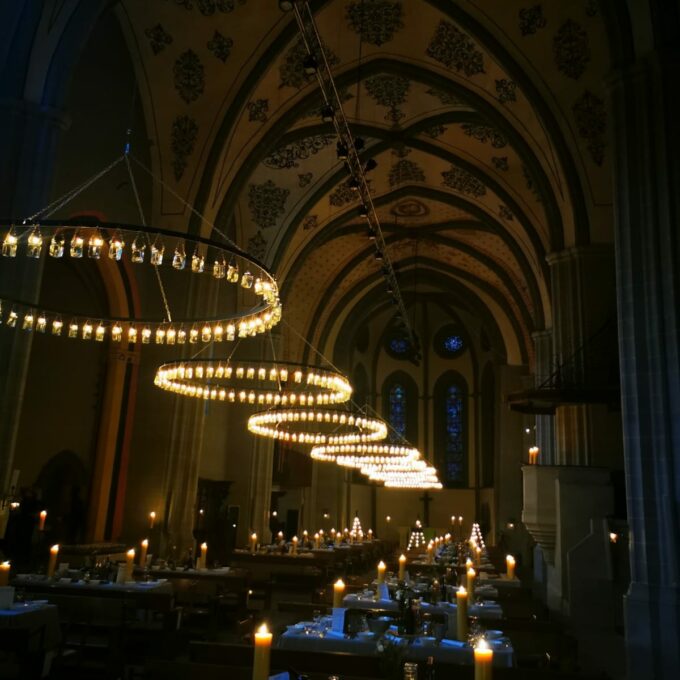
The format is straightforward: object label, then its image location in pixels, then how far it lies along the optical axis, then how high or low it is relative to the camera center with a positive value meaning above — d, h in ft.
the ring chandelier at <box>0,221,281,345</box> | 17.03 +6.13
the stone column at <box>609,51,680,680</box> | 20.79 +5.90
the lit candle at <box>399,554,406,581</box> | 29.53 -2.63
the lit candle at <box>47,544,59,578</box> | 27.05 -2.84
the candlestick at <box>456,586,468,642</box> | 17.65 -2.66
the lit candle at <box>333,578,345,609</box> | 19.17 -2.42
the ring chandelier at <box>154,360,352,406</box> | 31.40 +5.70
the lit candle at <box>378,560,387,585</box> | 25.18 -2.42
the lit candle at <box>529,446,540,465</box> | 44.94 +4.07
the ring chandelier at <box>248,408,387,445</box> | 36.47 +4.54
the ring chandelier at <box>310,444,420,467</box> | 46.60 +3.80
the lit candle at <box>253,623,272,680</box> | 8.26 -1.85
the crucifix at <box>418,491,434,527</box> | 109.09 +0.91
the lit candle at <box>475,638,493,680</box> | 8.14 -1.77
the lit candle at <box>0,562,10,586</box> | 20.38 -2.48
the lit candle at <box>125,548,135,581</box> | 27.48 -2.84
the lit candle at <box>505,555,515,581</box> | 32.50 -2.45
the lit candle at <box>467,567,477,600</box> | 23.86 -2.50
